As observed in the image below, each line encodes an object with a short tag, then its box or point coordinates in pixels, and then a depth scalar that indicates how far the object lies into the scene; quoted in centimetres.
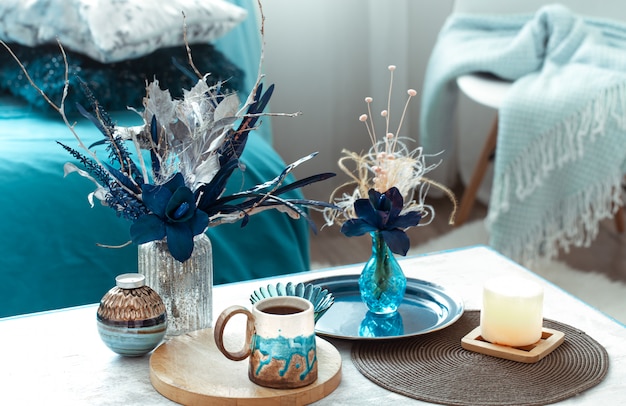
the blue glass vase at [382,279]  200
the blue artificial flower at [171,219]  184
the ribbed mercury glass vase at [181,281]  192
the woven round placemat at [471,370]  180
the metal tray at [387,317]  198
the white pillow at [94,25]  283
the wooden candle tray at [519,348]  189
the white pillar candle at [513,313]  190
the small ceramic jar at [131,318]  186
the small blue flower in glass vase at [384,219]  194
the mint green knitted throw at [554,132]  332
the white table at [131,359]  180
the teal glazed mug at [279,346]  178
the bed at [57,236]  247
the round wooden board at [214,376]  177
